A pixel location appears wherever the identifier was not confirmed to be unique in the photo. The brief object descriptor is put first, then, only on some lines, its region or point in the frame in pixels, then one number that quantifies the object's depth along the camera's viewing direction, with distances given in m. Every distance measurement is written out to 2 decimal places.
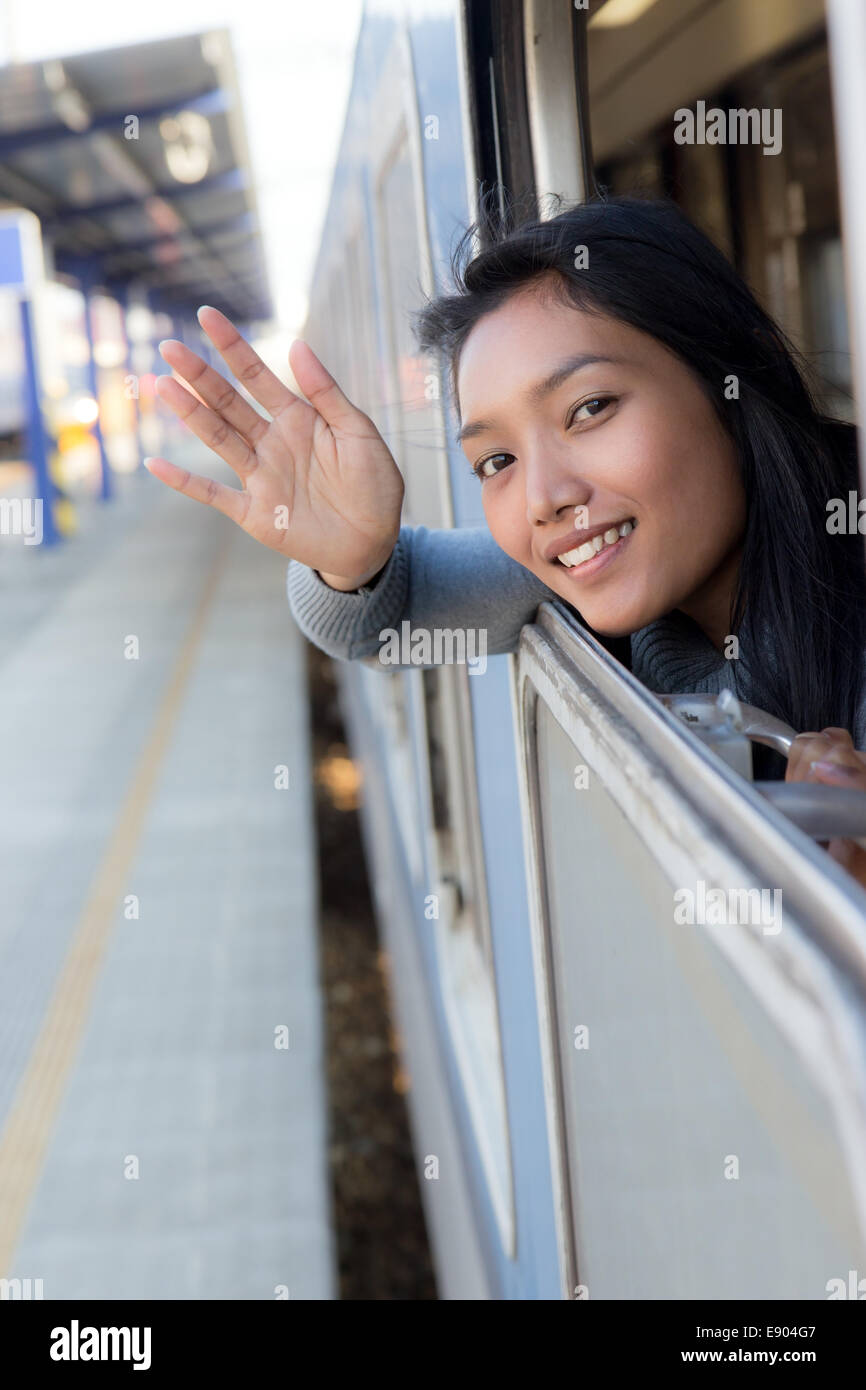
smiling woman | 1.18
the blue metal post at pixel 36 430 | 14.12
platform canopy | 9.21
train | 0.52
